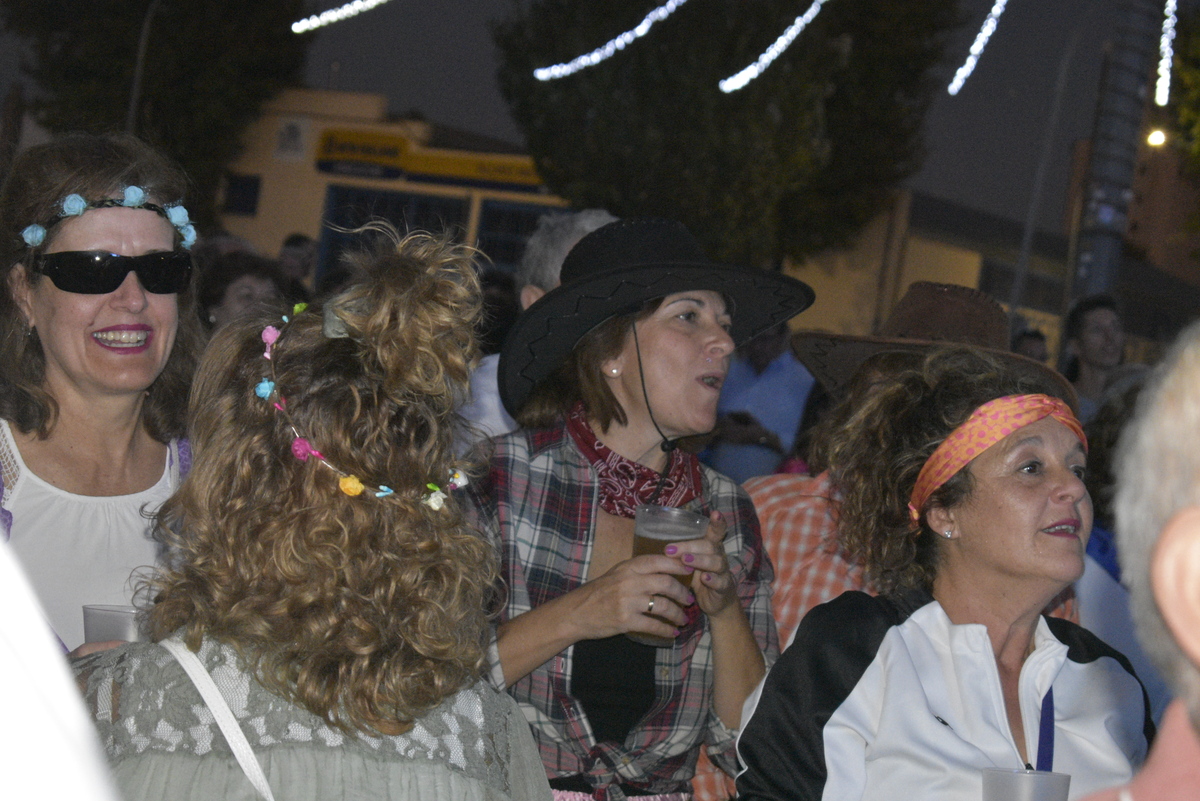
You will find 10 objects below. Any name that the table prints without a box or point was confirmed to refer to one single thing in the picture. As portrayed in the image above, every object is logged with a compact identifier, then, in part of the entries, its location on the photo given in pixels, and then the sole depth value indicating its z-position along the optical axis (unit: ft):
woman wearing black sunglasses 8.95
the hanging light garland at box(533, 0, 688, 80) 64.21
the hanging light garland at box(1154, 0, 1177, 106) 27.37
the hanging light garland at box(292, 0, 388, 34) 36.70
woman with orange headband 8.41
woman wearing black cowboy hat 8.89
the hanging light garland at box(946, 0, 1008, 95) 28.76
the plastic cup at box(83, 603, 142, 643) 7.50
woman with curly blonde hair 5.65
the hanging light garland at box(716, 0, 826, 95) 63.62
